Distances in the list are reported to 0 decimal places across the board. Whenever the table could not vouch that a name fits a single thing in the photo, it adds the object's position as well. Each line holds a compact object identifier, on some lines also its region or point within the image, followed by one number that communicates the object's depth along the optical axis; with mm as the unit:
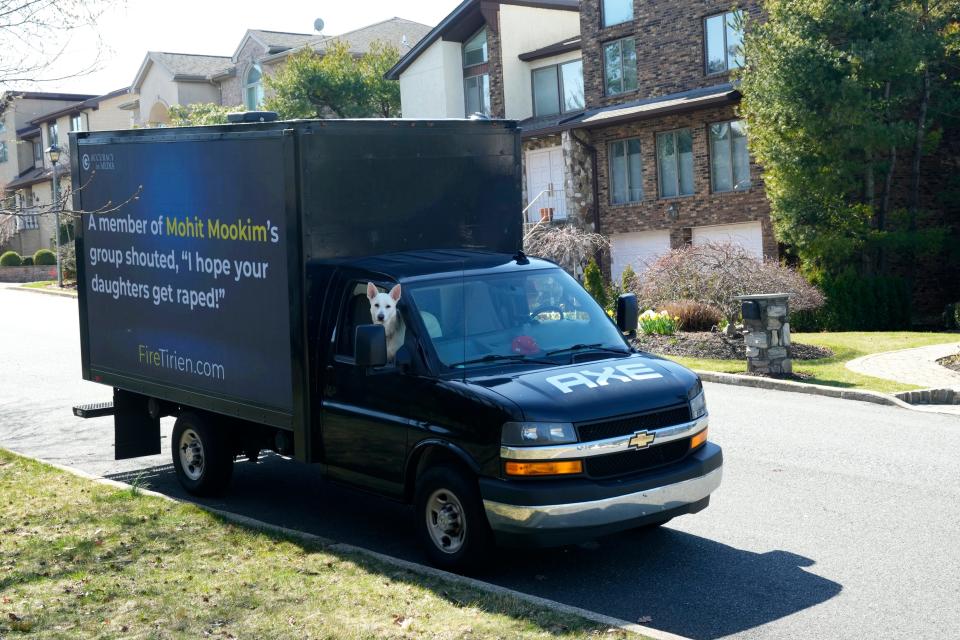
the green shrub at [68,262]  41594
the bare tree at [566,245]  29281
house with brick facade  31594
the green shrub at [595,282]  23859
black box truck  6926
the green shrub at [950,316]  26266
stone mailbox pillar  16422
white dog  7750
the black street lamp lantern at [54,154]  32938
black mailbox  16594
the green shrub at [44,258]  49688
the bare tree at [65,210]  9344
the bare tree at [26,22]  10516
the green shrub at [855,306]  25281
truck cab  6785
